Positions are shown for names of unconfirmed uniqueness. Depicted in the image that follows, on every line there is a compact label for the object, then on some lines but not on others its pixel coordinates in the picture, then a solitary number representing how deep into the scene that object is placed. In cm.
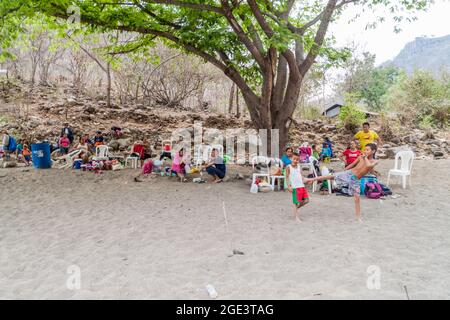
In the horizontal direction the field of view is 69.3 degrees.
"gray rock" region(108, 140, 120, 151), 1380
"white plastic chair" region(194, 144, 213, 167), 1110
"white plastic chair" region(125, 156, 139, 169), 1137
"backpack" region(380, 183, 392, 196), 732
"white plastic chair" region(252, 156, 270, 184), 833
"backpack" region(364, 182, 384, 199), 709
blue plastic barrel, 1086
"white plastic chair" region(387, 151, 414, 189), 807
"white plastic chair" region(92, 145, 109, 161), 1158
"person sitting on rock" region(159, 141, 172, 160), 1081
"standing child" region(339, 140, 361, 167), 768
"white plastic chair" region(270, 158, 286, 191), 830
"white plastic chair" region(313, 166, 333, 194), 773
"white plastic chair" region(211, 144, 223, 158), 1051
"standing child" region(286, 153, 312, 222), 562
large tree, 756
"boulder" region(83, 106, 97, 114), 1750
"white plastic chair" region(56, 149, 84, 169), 1126
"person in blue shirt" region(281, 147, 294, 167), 810
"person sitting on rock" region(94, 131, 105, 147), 1196
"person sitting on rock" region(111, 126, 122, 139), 1475
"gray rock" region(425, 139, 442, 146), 1497
